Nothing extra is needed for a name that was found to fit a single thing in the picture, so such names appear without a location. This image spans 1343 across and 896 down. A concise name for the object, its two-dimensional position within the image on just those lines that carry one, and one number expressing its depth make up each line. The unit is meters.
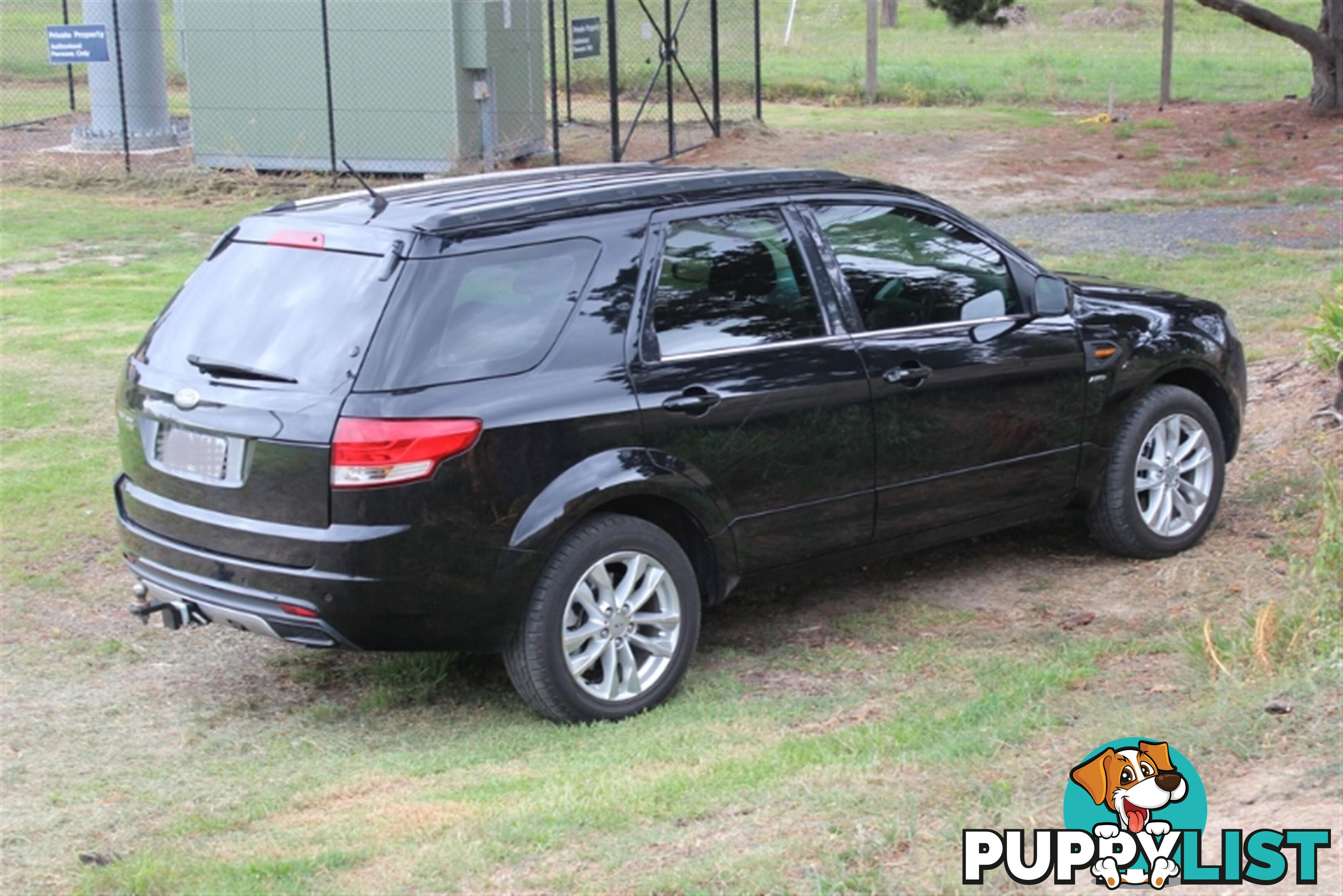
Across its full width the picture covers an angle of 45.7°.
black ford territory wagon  4.91
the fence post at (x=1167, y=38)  25.19
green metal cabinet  18.44
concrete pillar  20.50
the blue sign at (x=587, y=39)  20.55
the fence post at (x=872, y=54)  28.36
